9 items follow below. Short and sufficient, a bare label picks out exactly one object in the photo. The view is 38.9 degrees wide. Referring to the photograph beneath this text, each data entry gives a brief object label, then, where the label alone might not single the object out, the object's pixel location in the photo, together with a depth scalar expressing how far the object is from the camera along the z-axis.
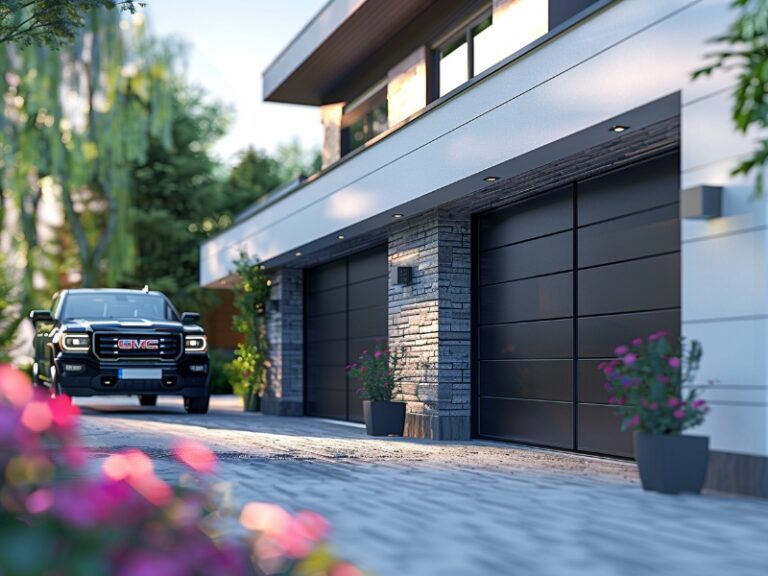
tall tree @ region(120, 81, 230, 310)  35.41
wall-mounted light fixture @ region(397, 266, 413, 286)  13.65
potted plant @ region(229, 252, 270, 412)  19.66
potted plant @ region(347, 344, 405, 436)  13.43
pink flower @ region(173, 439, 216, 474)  2.43
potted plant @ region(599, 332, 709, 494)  7.43
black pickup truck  15.41
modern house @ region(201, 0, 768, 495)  7.52
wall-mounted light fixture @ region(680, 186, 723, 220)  7.48
